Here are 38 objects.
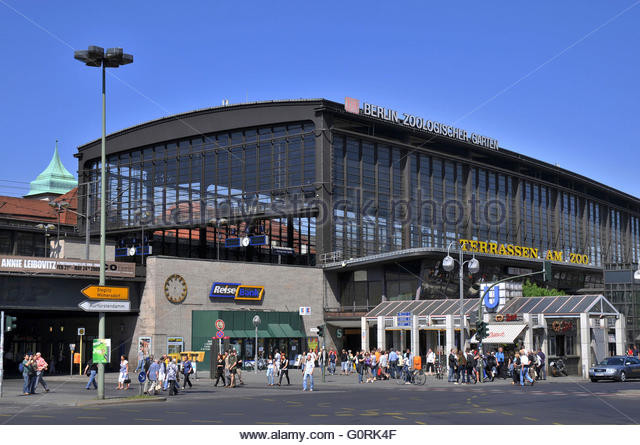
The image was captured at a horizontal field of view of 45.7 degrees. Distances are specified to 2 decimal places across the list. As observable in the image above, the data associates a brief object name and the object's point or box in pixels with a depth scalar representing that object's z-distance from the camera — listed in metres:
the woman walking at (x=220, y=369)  39.56
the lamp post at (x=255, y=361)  50.23
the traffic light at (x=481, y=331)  44.84
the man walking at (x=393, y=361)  46.41
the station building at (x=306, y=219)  58.34
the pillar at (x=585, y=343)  49.91
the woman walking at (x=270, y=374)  40.69
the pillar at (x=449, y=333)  54.59
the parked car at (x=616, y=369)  42.62
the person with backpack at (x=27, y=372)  31.83
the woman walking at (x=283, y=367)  40.66
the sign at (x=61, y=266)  47.97
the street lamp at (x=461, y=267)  46.97
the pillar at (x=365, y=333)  60.33
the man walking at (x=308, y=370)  35.88
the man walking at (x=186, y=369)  37.12
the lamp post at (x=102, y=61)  26.66
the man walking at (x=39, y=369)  32.59
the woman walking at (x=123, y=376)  35.29
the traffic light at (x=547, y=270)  40.81
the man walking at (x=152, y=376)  31.02
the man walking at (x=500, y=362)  48.62
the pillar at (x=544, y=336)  51.37
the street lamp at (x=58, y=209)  60.88
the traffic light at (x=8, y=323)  31.41
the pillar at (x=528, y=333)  51.09
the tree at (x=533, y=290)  66.81
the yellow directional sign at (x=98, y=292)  28.42
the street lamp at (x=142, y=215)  74.18
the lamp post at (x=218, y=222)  66.12
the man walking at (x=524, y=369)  40.34
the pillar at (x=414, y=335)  56.29
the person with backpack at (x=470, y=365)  42.22
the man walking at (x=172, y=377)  32.38
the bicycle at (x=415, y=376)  41.59
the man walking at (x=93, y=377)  35.53
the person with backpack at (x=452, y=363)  42.89
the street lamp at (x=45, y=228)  66.56
